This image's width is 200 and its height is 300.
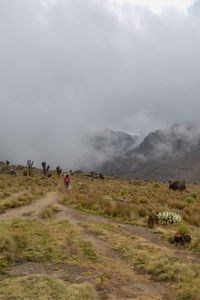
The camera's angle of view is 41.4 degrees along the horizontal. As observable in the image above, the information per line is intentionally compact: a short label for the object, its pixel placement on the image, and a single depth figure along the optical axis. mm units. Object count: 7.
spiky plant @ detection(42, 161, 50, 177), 67375
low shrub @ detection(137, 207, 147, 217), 17812
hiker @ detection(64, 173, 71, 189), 32213
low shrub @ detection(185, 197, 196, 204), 25611
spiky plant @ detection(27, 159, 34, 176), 65475
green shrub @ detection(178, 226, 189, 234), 13434
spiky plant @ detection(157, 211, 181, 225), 15555
